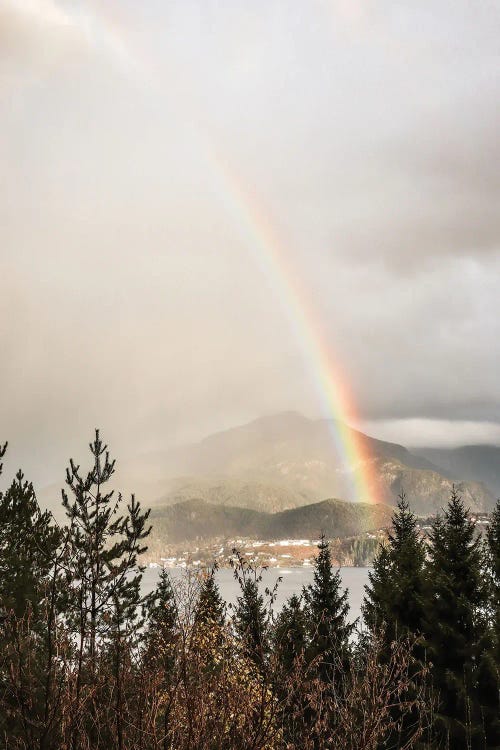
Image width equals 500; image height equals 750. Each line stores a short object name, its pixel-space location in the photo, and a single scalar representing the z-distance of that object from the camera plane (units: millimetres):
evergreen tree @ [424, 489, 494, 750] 18030
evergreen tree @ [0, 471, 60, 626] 20000
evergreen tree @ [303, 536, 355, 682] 26778
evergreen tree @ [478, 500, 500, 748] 17438
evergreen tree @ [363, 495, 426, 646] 22109
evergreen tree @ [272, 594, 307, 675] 26089
